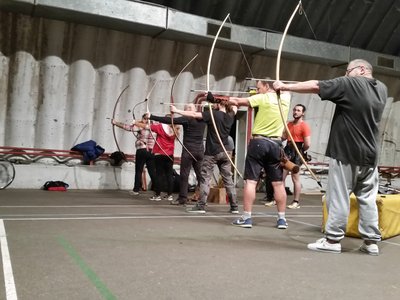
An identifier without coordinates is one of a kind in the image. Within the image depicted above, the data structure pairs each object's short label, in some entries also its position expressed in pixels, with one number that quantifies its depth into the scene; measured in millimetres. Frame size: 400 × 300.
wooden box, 6477
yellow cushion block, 3730
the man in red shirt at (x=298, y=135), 6113
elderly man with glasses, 3125
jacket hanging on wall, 7887
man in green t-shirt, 4055
